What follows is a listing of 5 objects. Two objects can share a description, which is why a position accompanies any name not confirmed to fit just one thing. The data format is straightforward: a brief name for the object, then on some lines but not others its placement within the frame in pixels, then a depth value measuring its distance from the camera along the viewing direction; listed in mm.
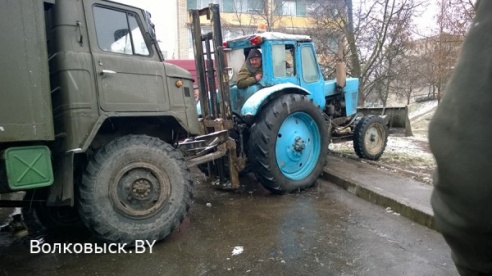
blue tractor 5383
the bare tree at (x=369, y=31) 14086
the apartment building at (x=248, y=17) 18884
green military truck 3197
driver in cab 6195
